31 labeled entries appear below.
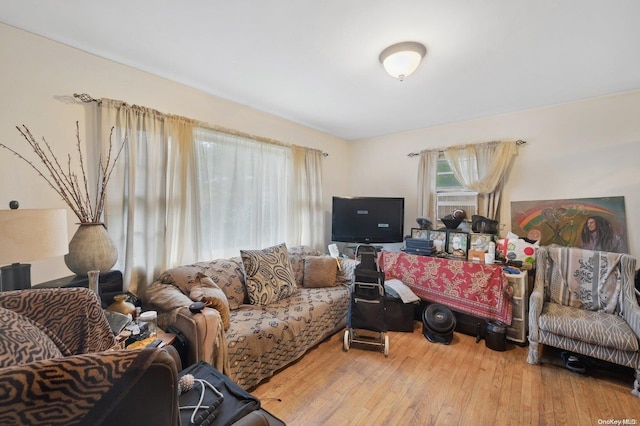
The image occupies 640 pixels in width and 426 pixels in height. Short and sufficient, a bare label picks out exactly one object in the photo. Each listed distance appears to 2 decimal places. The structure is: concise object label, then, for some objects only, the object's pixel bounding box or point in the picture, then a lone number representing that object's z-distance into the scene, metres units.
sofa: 1.66
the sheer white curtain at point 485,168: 3.04
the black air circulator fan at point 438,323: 2.55
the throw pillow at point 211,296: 1.82
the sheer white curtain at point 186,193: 2.05
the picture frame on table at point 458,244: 2.99
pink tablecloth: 2.49
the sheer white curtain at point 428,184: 3.56
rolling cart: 2.42
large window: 2.63
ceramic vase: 1.60
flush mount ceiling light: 1.78
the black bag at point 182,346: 1.59
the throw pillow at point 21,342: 0.60
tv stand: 3.98
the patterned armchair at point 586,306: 1.88
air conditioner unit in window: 3.27
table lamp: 1.05
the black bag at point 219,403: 1.06
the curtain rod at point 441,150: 2.97
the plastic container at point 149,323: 1.50
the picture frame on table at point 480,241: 2.84
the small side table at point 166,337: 1.54
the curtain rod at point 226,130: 1.87
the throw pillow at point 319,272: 2.99
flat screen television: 3.58
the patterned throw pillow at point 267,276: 2.45
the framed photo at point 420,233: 3.31
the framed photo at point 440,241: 3.14
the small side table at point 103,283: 1.60
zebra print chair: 0.39
